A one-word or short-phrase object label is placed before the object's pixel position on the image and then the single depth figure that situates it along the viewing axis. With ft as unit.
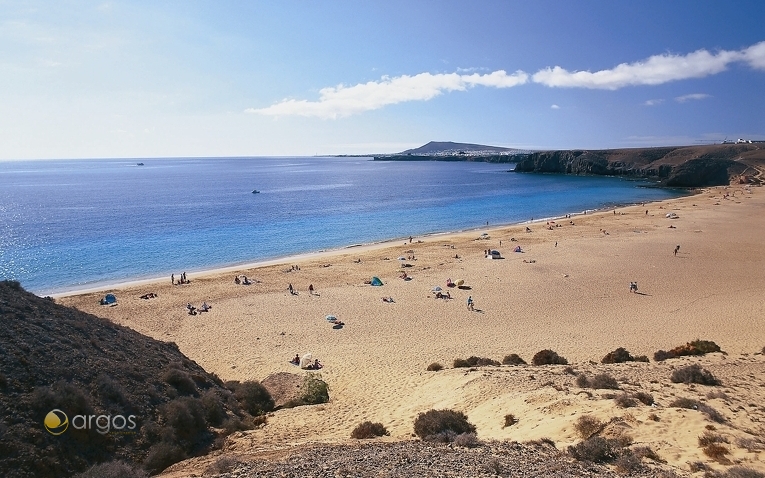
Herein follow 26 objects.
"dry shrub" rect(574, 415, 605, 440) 32.22
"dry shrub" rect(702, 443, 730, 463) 27.40
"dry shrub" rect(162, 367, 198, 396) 40.09
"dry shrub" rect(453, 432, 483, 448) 31.12
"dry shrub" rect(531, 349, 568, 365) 54.70
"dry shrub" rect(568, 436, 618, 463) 28.40
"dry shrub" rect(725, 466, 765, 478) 24.10
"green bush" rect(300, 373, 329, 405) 46.60
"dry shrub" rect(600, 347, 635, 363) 54.19
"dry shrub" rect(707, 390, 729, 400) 38.31
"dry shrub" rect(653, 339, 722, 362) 54.67
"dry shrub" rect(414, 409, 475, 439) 35.14
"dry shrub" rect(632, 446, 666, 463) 28.19
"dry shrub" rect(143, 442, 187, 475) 30.50
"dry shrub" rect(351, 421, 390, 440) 36.32
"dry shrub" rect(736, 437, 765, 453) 28.25
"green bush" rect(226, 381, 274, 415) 44.16
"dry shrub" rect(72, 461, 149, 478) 26.17
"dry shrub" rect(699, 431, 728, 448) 29.32
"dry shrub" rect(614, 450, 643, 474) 26.63
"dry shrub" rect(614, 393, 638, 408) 35.63
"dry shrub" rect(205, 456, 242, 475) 27.53
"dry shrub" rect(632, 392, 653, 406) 36.55
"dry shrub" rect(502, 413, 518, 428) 36.83
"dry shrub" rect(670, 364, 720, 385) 42.73
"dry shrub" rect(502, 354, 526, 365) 54.44
